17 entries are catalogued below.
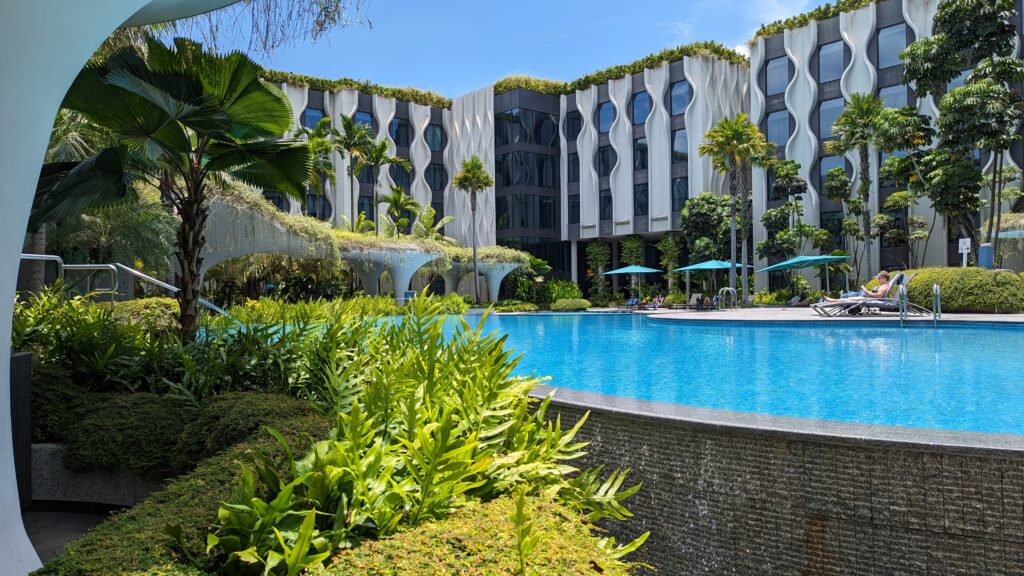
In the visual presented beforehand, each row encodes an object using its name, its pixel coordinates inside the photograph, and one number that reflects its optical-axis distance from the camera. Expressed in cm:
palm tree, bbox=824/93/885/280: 3058
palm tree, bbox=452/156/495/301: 3934
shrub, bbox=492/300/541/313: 3522
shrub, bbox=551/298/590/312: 3556
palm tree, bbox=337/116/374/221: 3816
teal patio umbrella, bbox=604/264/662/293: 3702
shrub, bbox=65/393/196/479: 450
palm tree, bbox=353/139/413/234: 3912
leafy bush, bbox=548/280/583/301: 3975
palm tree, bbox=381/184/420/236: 4116
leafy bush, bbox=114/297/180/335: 1062
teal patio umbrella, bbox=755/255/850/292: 2812
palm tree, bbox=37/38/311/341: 588
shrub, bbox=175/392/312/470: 394
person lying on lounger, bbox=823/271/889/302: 2041
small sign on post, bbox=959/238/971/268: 2111
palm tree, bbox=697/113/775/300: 3055
